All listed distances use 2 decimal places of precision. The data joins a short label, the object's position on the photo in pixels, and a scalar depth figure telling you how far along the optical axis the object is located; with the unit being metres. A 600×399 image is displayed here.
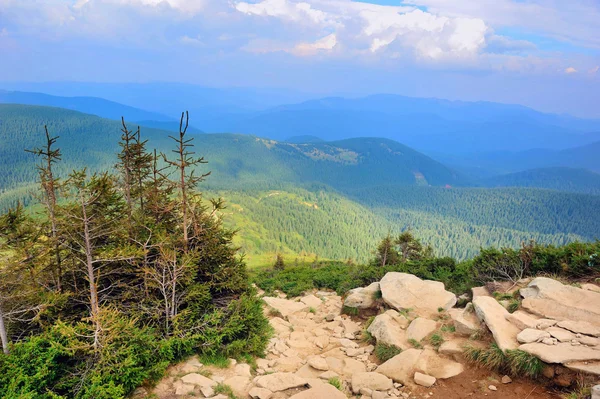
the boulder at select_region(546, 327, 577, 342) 10.70
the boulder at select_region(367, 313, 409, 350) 14.11
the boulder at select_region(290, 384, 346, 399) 10.40
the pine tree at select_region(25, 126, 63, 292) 14.23
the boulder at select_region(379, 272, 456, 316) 17.47
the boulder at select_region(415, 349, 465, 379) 11.37
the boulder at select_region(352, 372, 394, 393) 11.34
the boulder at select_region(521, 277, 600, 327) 12.59
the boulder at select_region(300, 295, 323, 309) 24.61
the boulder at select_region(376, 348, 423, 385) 11.67
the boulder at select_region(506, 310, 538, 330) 12.22
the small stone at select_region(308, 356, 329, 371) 13.47
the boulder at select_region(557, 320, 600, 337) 10.96
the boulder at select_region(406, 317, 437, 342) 14.31
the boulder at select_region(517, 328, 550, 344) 11.03
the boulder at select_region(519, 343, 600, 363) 9.57
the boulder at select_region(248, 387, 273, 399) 10.87
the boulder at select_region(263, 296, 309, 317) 22.47
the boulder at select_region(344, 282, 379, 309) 20.27
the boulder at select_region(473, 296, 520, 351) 11.32
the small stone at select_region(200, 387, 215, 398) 10.89
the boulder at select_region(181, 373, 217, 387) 11.56
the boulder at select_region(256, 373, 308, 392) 11.35
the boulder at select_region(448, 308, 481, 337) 13.13
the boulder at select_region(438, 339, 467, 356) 12.27
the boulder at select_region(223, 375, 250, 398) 11.27
